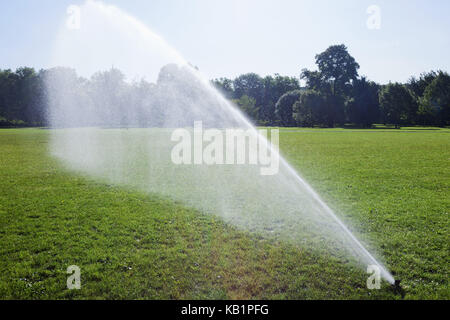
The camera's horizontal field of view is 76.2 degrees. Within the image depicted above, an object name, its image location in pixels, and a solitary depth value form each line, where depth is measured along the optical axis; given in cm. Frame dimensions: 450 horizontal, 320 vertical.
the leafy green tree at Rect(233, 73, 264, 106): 11794
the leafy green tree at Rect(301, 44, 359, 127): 7838
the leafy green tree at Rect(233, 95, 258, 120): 6605
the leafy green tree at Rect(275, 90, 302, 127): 9000
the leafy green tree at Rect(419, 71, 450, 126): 6762
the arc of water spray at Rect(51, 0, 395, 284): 505
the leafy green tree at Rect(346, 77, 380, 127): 7506
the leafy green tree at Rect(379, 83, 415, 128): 7244
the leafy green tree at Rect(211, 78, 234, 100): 9338
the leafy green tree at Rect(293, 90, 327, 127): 7325
